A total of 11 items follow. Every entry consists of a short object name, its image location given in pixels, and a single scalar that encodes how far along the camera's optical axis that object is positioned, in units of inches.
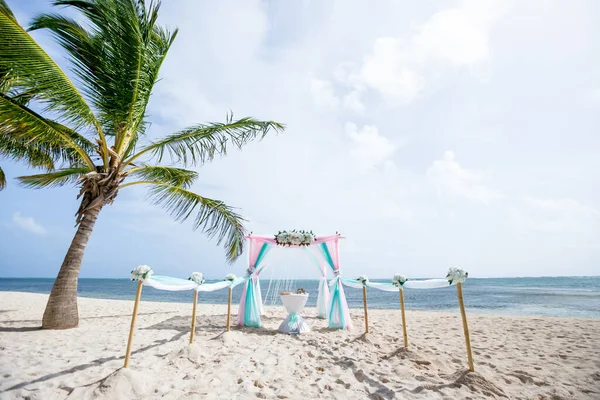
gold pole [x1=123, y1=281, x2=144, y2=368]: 131.4
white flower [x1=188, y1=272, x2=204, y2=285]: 188.4
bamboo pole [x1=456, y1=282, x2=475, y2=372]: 140.1
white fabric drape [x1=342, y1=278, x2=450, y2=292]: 164.4
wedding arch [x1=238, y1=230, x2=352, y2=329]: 267.6
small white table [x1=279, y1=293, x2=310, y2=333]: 252.2
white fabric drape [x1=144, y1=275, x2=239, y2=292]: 152.8
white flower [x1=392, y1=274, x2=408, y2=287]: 193.0
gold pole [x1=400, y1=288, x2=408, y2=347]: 186.7
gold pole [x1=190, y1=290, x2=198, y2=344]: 182.4
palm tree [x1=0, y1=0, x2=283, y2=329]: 172.6
